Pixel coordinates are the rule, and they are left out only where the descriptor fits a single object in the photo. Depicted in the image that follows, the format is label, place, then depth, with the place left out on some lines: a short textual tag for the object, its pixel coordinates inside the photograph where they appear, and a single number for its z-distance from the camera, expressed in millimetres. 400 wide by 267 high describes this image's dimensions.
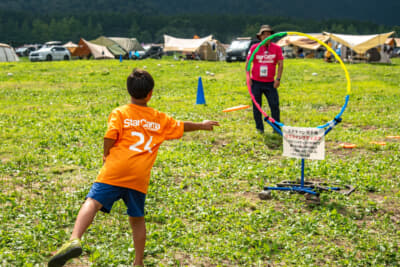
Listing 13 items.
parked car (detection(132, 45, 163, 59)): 51156
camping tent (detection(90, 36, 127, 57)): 51122
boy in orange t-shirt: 4031
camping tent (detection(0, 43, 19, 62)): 39000
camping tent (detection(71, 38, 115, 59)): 46969
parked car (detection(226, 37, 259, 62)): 36438
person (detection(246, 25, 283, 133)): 9508
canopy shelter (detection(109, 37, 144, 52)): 54175
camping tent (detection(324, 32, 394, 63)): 35469
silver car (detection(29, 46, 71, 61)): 40406
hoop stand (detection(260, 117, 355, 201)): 6363
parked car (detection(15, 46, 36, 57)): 64819
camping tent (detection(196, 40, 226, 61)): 46750
